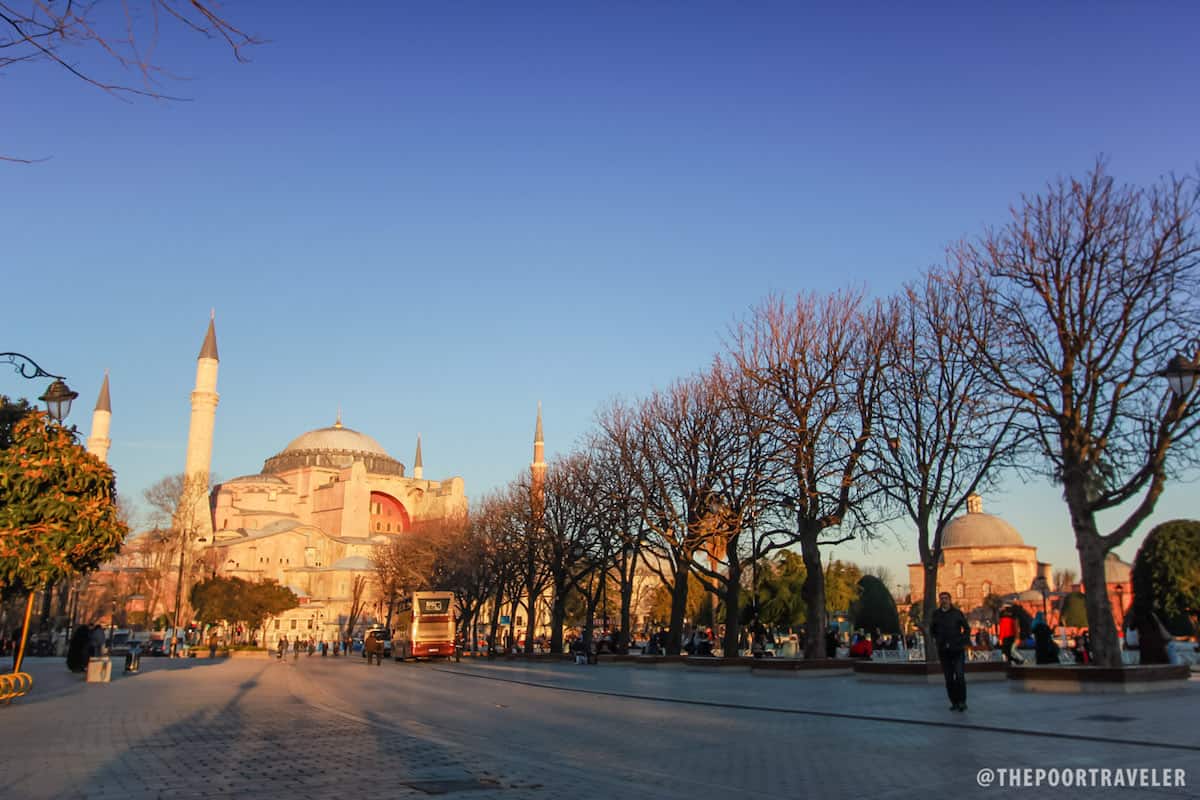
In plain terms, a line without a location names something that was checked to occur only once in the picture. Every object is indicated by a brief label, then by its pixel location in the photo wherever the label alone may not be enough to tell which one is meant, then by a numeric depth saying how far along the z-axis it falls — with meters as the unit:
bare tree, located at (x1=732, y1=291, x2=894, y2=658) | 25.28
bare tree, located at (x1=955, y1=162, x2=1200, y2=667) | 16.69
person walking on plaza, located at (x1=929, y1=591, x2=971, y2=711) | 13.16
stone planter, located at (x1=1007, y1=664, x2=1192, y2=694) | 15.22
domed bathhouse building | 82.88
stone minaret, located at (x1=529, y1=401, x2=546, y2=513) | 47.62
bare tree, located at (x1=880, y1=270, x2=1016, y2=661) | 22.47
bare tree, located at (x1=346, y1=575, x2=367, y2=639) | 90.83
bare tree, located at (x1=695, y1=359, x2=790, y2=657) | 27.42
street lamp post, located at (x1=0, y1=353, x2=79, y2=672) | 16.75
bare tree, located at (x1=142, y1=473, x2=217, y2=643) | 61.42
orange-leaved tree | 15.36
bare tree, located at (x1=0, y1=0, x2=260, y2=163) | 4.38
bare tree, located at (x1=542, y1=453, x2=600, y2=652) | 43.91
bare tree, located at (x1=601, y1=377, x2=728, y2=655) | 30.42
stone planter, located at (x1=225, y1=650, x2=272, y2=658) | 56.91
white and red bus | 45.44
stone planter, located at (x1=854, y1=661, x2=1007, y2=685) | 20.17
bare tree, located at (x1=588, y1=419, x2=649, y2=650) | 34.78
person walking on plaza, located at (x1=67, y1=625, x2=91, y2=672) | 28.77
